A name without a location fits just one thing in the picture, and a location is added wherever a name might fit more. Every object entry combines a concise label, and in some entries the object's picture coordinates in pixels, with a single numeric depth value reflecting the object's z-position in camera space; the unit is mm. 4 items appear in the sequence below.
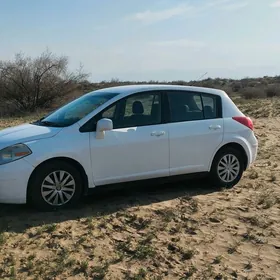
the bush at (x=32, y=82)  21168
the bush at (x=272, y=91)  26464
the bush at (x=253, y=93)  25144
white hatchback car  4020
